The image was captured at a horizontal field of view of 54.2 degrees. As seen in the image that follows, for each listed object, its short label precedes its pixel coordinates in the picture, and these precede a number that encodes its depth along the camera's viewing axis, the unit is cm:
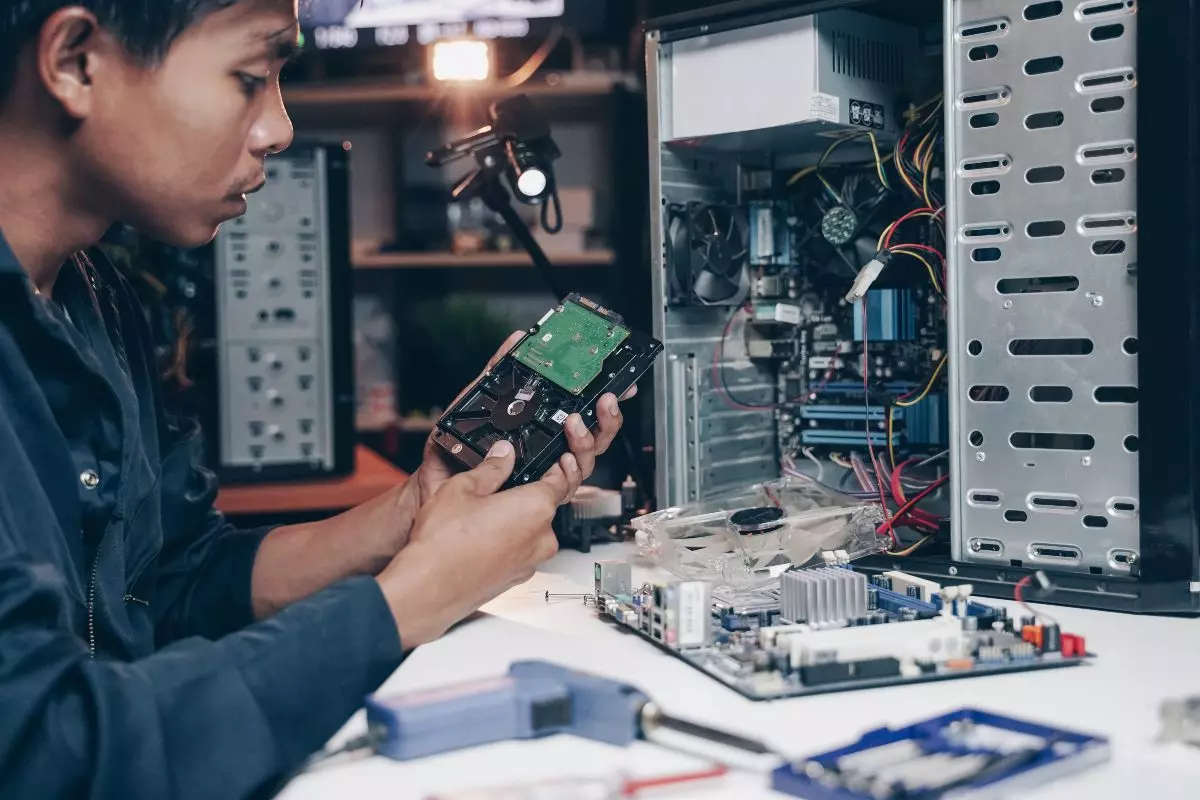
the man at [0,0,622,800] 69
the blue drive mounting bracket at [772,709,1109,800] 56
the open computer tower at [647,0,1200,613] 98
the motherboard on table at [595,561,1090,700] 77
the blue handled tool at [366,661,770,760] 66
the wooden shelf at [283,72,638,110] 326
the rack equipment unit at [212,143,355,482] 206
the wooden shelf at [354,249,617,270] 328
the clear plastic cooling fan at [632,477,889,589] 109
